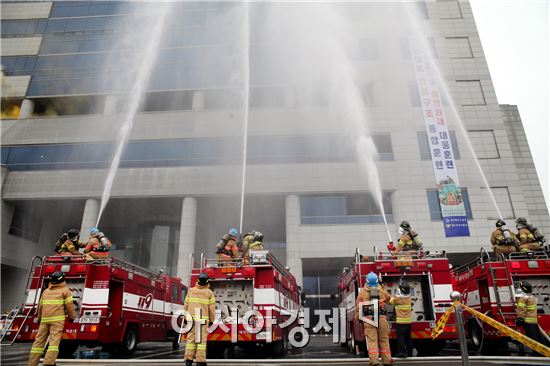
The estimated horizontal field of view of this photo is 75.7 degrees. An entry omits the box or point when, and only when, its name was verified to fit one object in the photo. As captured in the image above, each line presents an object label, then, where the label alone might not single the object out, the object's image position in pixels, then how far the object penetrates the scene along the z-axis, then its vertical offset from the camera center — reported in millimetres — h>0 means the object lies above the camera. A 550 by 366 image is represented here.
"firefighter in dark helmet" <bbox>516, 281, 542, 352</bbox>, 7812 +183
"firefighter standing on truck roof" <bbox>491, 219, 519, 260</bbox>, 10023 +2131
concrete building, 25422 +11214
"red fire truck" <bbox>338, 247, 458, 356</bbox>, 8781 +920
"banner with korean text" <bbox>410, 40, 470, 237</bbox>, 24750 +11341
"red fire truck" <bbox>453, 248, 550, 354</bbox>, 8594 +755
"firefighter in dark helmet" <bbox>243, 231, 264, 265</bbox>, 10422 +2296
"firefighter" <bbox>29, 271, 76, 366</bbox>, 6246 +181
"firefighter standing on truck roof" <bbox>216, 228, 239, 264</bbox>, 10427 +2147
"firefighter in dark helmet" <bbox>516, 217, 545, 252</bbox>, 10070 +2237
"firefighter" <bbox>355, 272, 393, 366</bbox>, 6660 -43
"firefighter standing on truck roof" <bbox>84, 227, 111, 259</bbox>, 10266 +2203
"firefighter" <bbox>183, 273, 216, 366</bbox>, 6141 +168
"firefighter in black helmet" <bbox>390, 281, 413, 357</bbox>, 7859 +90
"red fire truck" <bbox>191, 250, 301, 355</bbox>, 8727 +567
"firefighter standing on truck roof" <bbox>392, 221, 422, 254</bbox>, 10305 +2232
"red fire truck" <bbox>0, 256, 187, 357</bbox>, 9078 +517
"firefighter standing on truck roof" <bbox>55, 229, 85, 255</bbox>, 10922 +2397
